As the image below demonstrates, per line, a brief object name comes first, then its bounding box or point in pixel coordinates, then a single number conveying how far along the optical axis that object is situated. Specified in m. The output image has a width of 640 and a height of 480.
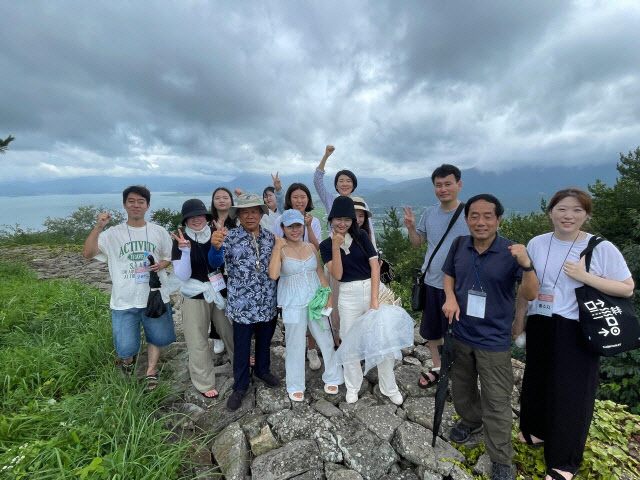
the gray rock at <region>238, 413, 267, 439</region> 3.07
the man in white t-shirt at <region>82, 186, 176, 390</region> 3.36
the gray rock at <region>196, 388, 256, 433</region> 3.20
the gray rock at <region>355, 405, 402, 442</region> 2.98
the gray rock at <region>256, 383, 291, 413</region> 3.38
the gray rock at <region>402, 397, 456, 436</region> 3.08
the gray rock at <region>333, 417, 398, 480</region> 2.65
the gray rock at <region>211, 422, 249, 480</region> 2.68
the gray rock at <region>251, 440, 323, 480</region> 2.62
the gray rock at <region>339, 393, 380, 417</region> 3.29
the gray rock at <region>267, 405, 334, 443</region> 3.02
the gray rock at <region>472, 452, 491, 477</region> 2.55
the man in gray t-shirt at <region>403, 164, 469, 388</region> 3.16
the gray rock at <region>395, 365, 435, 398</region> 3.60
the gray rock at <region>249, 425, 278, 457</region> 2.90
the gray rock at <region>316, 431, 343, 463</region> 2.77
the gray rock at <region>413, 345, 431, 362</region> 4.38
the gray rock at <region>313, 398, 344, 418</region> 3.25
